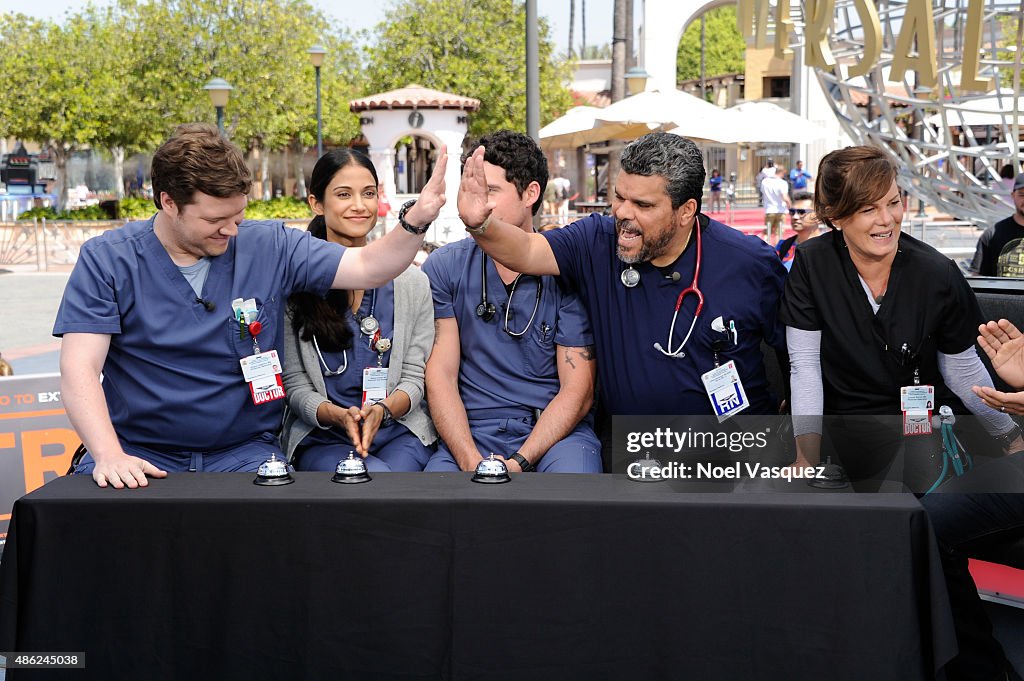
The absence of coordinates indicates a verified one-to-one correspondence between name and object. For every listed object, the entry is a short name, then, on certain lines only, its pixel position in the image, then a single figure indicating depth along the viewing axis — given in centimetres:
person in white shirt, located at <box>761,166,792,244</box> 2066
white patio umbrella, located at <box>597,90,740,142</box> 1409
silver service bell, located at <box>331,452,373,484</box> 246
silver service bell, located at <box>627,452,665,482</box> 240
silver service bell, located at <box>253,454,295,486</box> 244
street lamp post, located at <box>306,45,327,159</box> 2389
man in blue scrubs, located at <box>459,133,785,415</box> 327
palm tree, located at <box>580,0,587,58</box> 8274
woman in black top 312
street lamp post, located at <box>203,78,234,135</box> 1928
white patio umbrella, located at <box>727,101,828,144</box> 1554
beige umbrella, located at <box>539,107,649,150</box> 1560
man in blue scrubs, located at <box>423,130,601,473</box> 357
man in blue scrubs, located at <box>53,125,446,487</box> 284
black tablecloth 223
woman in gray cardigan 345
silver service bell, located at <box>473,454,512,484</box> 243
